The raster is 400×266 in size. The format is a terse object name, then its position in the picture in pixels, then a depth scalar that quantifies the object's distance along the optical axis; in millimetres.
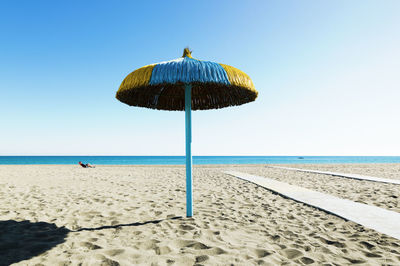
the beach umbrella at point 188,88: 3396
